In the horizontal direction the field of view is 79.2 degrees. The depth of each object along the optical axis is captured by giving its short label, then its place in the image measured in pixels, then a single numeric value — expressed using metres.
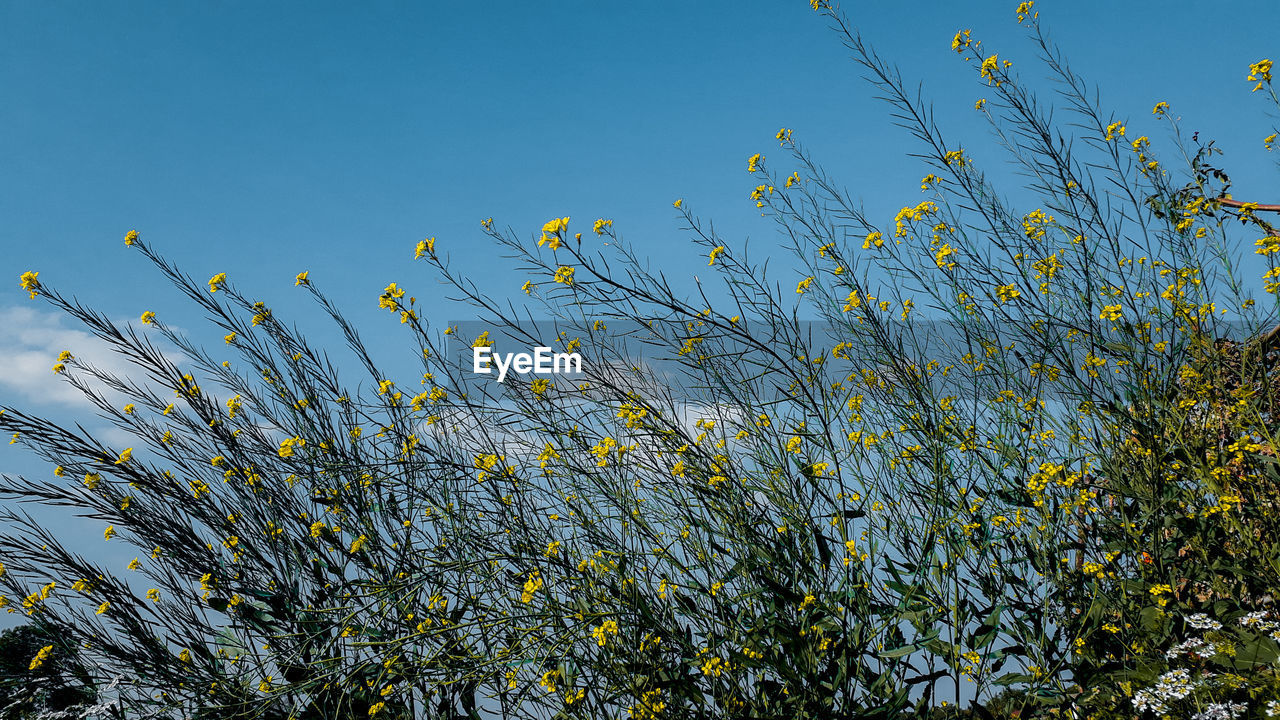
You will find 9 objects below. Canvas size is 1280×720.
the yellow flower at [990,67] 2.22
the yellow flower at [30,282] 2.29
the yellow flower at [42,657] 2.25
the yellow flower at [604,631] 1.62
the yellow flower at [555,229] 1.74
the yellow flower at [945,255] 2.29
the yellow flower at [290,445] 2.28
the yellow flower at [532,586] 1.69
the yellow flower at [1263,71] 2.04
